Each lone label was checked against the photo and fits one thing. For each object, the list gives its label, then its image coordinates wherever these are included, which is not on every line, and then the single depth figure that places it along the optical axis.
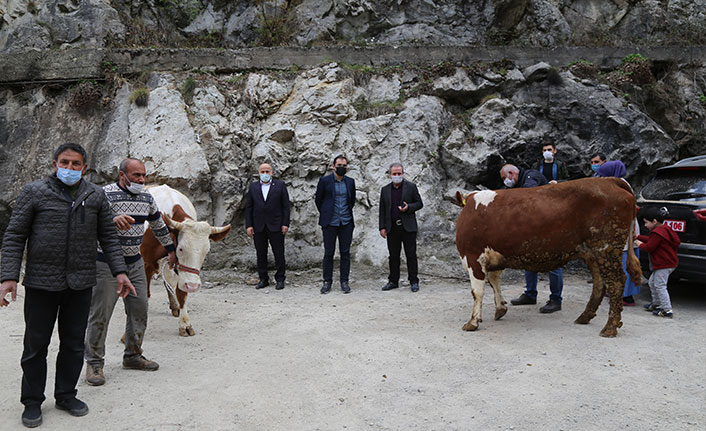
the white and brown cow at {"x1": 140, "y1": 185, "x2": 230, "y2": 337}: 5.23
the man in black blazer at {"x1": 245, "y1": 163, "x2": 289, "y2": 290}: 8.06
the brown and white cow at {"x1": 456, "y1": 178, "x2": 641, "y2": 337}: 5.37
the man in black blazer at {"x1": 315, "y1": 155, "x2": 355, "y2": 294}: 7.94
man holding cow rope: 4.09
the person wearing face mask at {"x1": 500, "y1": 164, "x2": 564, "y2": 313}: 6.78
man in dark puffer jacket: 3.32
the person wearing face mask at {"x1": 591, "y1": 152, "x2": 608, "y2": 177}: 7.23
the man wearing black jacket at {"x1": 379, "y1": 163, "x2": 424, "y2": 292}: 7.84
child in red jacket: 6.15
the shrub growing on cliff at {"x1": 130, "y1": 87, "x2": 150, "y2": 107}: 9.97
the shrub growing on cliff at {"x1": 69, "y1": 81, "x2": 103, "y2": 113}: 10.16
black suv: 6.24
